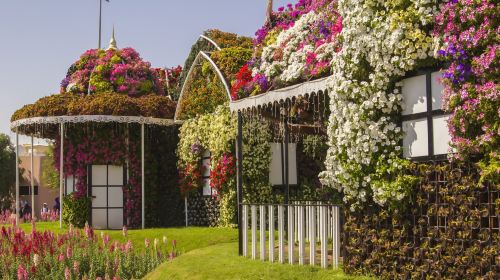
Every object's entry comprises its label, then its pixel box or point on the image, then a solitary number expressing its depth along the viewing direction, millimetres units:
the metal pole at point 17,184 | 22194
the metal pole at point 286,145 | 13653
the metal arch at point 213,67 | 19947
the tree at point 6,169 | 46225
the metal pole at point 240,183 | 12578
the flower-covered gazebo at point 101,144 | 21609
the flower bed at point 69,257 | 12805
